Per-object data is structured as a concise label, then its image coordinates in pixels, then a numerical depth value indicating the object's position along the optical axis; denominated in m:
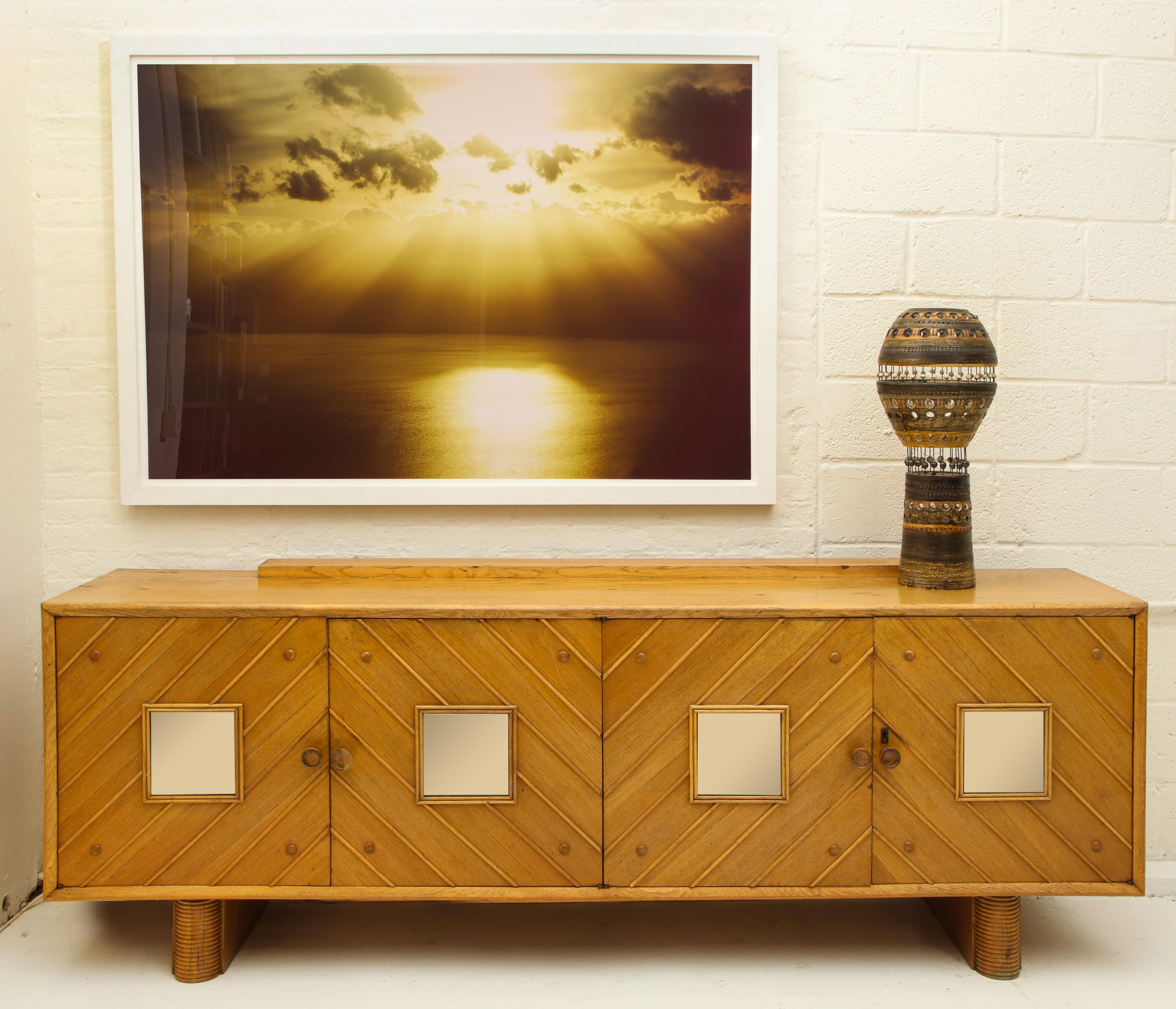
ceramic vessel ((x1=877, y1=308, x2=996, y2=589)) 1.69
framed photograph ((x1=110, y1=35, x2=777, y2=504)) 1.91
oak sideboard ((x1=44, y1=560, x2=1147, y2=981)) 1.61
